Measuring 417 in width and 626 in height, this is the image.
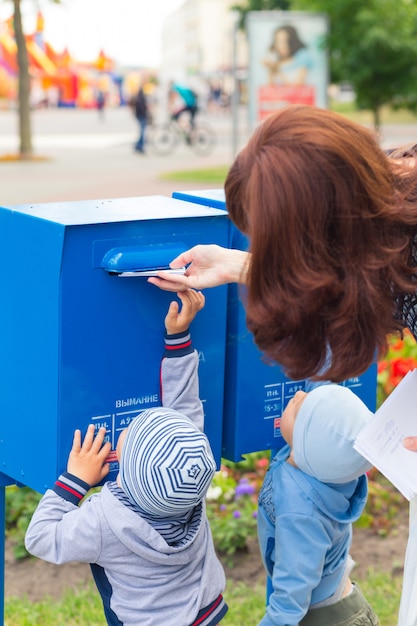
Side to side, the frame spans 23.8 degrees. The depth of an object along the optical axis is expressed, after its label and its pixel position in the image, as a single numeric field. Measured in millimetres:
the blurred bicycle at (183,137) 18984
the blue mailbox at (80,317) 2053
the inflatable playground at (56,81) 49609
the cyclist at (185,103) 18812
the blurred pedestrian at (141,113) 19094
